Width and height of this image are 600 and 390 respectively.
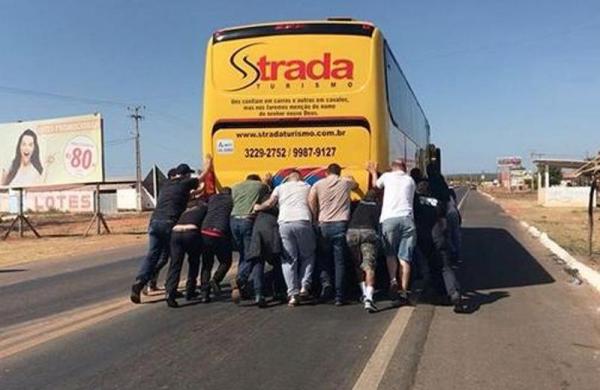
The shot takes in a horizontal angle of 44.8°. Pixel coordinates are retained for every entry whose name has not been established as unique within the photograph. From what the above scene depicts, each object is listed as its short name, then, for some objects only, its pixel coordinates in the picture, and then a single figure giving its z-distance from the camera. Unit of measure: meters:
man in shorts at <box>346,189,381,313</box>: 9.27
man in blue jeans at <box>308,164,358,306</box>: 9.70
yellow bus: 10.58
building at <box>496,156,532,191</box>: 128.75
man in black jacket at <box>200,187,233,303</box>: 9.87
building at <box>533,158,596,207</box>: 53.73
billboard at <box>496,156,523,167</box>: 144.98
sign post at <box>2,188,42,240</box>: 29.89
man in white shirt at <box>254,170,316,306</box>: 9.60
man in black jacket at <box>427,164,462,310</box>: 9.23
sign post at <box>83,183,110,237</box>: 29.59
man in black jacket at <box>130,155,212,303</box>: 9.94
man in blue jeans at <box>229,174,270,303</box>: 9.96
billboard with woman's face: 30.58
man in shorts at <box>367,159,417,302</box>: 9.46
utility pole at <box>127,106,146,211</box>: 77.28
